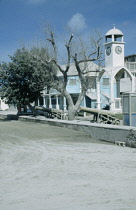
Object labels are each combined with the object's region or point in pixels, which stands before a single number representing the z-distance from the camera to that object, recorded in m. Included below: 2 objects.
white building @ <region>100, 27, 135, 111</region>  33.59
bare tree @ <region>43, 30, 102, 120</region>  21.28
